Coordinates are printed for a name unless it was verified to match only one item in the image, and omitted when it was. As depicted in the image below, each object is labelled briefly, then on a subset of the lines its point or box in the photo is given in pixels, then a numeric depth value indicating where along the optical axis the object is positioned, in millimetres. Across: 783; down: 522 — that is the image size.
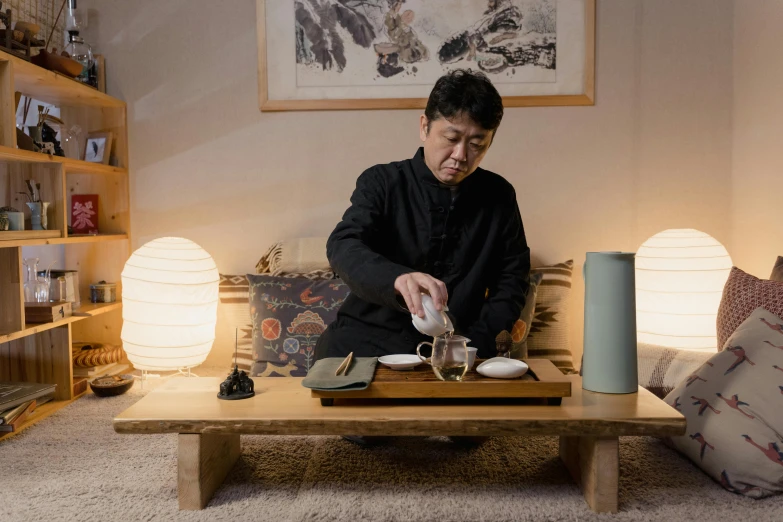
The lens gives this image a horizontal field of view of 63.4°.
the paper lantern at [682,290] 2652
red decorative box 3137
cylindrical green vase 1611
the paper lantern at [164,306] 2754
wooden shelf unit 2387
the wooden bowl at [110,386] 2738
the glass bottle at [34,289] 2723
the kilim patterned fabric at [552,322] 2846
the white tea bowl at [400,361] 1604
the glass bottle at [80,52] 2980
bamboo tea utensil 1564
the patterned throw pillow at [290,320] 2650
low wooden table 1416
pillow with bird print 1613
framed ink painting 3086
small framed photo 3082
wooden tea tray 1482
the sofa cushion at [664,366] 2176
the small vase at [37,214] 2555
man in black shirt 1920
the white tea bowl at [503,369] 1516
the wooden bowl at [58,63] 2598
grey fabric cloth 1478
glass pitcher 1483
